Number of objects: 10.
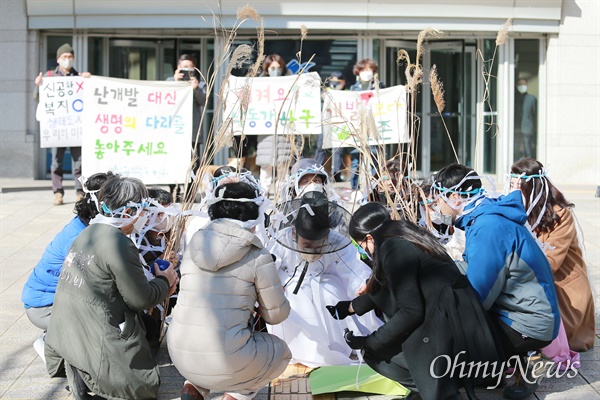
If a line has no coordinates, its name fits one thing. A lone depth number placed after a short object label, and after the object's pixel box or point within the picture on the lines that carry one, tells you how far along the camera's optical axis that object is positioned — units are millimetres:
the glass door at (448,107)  13289
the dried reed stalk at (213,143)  4777
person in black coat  3756
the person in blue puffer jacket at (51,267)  4512
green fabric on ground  4215
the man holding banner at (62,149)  9406
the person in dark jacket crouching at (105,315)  3975
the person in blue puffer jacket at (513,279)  3951
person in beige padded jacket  3770
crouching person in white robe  4688
